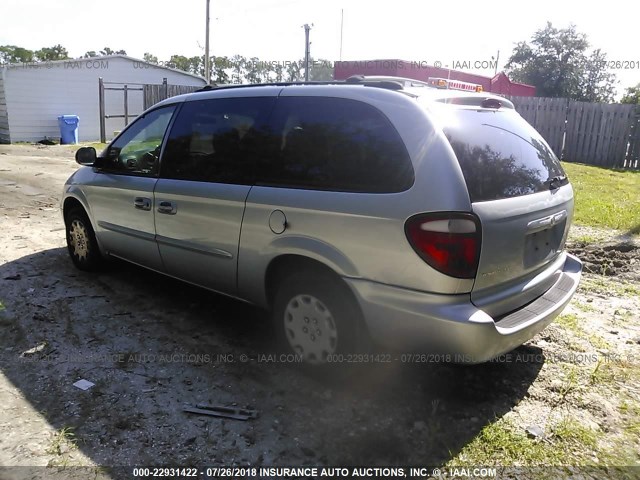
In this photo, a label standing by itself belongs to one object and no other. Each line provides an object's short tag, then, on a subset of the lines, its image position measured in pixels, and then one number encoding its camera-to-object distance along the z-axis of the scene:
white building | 19.25
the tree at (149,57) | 55.92
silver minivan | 2.65
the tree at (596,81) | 38.84
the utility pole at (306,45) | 22.05
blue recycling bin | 19.08
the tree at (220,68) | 54.28
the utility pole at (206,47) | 27.89
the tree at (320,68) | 37.64
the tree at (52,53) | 51.12
